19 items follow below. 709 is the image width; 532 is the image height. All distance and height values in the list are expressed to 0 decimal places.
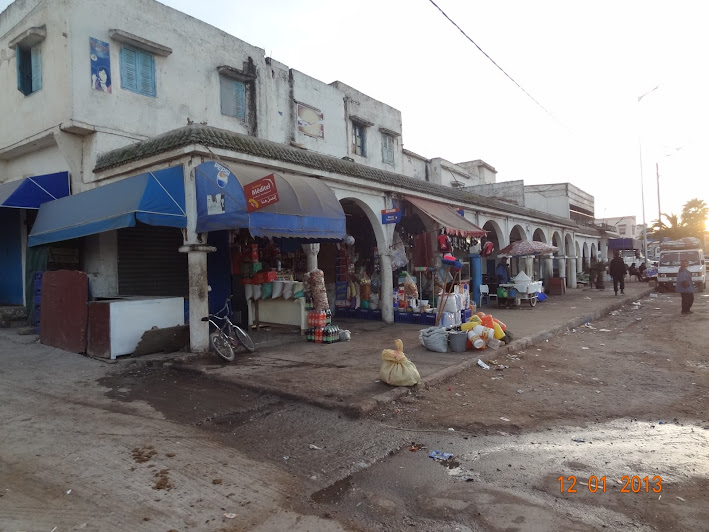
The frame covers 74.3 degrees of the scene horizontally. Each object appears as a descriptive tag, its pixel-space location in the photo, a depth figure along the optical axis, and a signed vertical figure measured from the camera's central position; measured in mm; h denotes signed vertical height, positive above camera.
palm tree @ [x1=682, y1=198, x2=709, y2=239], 48844 +4976
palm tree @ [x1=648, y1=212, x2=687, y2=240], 47688 +3484
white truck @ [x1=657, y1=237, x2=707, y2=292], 22641 -172
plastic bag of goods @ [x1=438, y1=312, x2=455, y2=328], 11169 -1162
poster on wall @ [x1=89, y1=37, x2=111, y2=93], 9992 +4681
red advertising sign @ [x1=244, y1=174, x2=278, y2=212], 7191 +1297
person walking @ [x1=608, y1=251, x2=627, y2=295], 20312 -253
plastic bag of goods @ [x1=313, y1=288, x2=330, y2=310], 9930 -545
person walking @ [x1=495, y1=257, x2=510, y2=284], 18094 -127
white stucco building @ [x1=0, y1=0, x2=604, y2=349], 8586 +3208
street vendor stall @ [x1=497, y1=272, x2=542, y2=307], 16594 -829
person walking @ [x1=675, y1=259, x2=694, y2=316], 14125 -729
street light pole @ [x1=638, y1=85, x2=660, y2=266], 30025 +2406
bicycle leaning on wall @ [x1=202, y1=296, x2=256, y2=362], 7895 -1123
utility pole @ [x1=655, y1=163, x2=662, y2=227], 35469 +5727
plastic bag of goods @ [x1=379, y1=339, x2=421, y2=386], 6160 -1308
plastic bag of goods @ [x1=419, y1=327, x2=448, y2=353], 8547 -1271
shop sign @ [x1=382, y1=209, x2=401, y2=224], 11961 +1457
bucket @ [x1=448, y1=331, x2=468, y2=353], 8531 -1293
